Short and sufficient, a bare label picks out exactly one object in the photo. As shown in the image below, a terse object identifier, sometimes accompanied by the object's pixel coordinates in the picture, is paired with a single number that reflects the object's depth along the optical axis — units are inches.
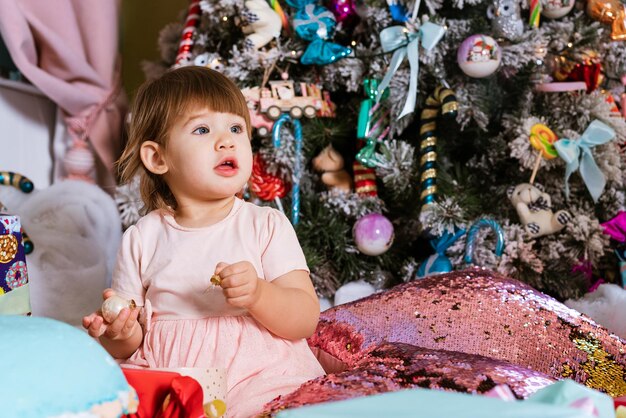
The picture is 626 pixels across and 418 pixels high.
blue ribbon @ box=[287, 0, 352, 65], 63.3
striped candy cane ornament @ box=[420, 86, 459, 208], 63.0
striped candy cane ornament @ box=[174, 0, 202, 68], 68.7
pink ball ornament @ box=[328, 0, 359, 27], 64.8
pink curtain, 70.7
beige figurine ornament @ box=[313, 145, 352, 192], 67.7
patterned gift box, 39.3
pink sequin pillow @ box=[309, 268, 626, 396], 37.9
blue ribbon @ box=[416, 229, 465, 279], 62.2
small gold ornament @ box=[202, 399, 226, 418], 25.9
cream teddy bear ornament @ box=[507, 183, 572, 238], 62.7
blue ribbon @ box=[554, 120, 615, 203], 61.5
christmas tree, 61.8
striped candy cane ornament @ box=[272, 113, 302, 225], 64.5
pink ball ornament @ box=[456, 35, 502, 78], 58.9
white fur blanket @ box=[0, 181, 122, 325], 68.3
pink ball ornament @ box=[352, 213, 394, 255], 64.3
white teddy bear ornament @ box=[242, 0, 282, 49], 64.3
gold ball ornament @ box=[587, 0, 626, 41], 63.8
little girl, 34.5
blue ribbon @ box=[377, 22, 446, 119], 59.9
